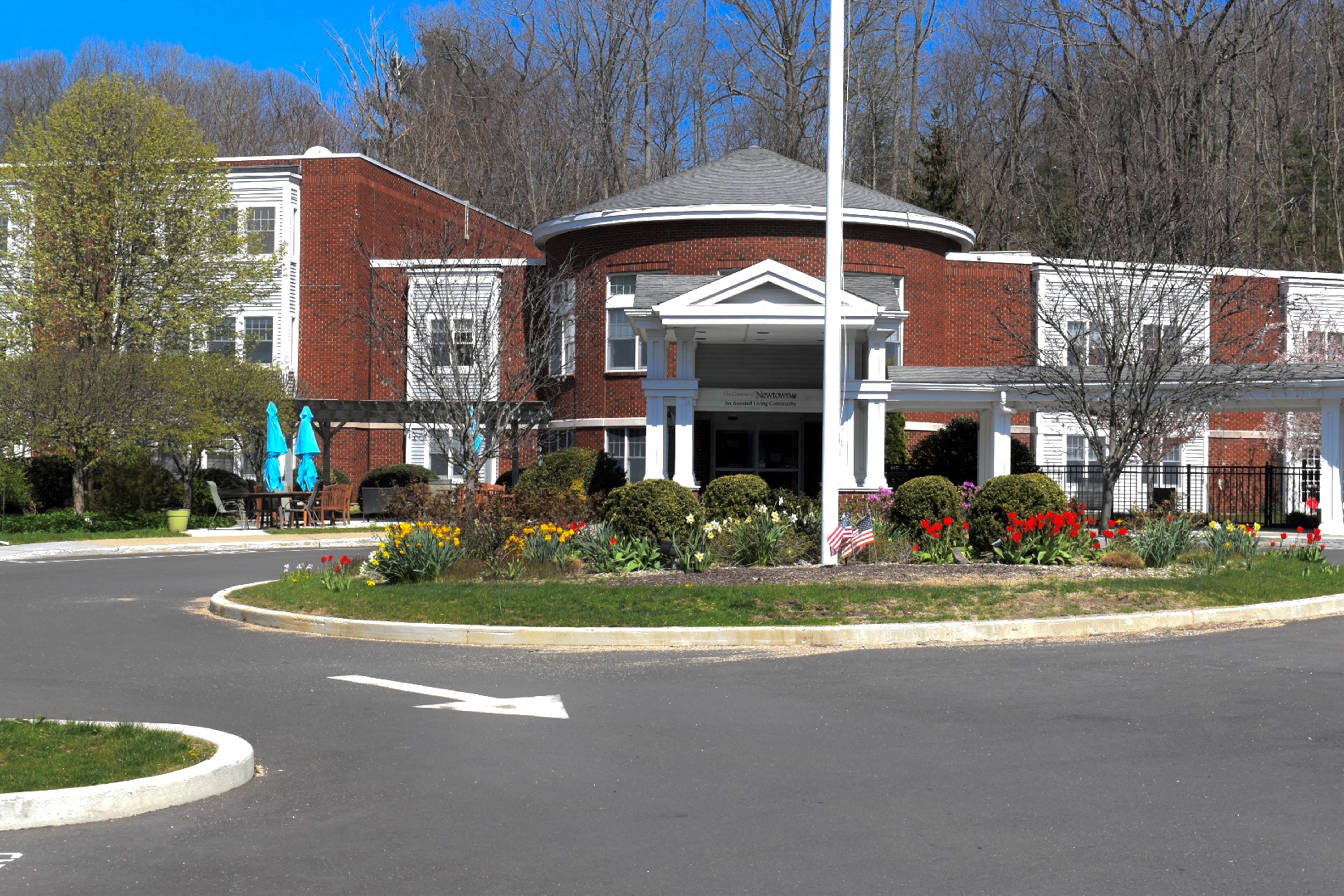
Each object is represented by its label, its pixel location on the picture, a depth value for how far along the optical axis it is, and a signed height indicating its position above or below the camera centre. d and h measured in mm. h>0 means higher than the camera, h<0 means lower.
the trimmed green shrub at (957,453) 35656 -111
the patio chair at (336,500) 32844 -1226
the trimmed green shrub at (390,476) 38844 -801
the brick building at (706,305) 23766 +3273
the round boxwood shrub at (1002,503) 17828 -679
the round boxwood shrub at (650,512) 17922 -813
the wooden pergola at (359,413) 35656 +872
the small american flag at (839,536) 17000 -1055
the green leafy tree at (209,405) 31969 +967
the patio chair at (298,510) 32375 -1452
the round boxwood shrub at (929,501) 18484 -678
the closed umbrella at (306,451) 33250 -90
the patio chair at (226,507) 32188 -1500
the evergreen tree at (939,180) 53375 +10100
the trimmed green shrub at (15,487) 31484 -913
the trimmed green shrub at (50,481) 33531 -823
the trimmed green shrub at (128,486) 31922 -895
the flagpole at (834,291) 16953 +1907
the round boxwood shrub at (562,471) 32219 -540
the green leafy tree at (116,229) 36656 +5697
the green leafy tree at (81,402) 30172 +936
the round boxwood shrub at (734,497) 19172 -663
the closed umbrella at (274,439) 32844 +172
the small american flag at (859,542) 17328 -1135
